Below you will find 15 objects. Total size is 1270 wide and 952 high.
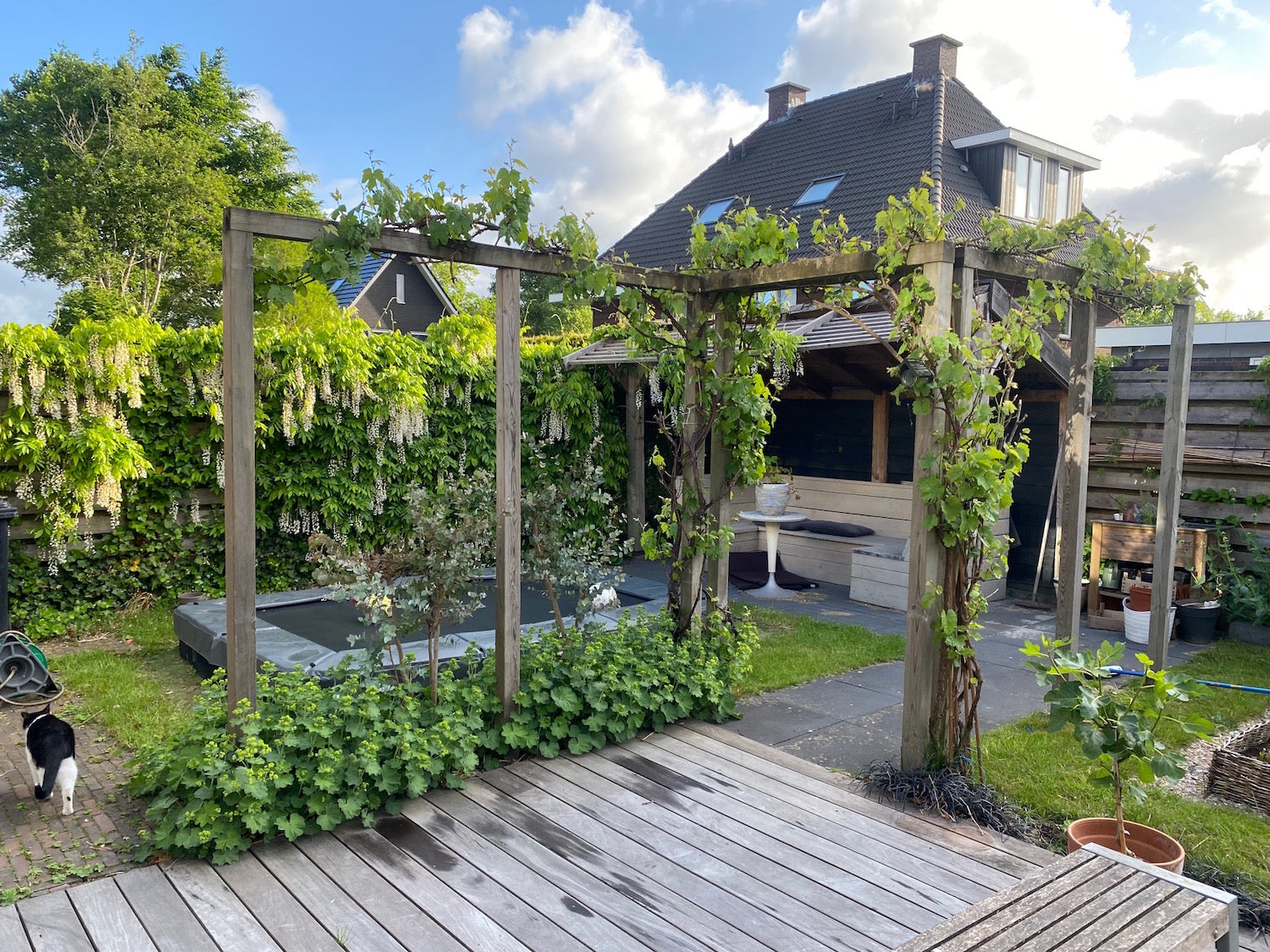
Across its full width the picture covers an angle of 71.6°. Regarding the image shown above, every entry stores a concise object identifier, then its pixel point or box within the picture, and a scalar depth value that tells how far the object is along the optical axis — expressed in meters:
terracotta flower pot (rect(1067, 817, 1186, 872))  2.65
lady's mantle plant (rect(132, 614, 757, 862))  2.88
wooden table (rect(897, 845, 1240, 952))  1.76
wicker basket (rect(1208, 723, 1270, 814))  3.33
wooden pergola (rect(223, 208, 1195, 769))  2.98
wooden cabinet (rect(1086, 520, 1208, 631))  6.20
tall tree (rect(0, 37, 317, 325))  17.78
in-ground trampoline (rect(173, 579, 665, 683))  4.61
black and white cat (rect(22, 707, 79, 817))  3.16
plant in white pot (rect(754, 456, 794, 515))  7.80
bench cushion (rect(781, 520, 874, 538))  8.14
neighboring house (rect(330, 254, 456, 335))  22.11
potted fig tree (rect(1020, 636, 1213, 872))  2.49
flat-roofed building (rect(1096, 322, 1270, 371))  6.77
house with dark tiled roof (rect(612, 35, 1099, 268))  13.38
